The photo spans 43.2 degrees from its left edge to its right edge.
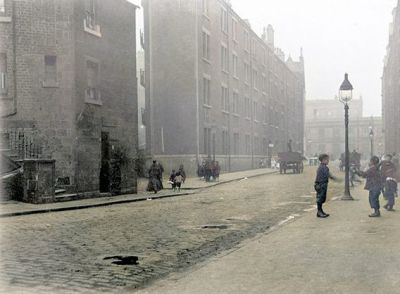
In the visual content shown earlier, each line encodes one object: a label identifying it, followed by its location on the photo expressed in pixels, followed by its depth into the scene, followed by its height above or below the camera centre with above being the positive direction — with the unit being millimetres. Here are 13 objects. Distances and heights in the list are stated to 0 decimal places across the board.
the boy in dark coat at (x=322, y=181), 12336 -736
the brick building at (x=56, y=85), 18984 +2694
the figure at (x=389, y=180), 13047 -775
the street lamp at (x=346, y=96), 16672 +1813
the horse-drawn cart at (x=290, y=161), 39375 -715
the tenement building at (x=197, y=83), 35188 +5237
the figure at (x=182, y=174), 25047 -1086
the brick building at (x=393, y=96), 39875 +5038
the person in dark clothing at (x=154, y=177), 22688 -1073
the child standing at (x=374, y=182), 12023 -769
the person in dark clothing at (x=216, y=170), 29450 -1030
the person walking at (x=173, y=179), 23059 -1202
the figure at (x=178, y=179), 22859 -1170
